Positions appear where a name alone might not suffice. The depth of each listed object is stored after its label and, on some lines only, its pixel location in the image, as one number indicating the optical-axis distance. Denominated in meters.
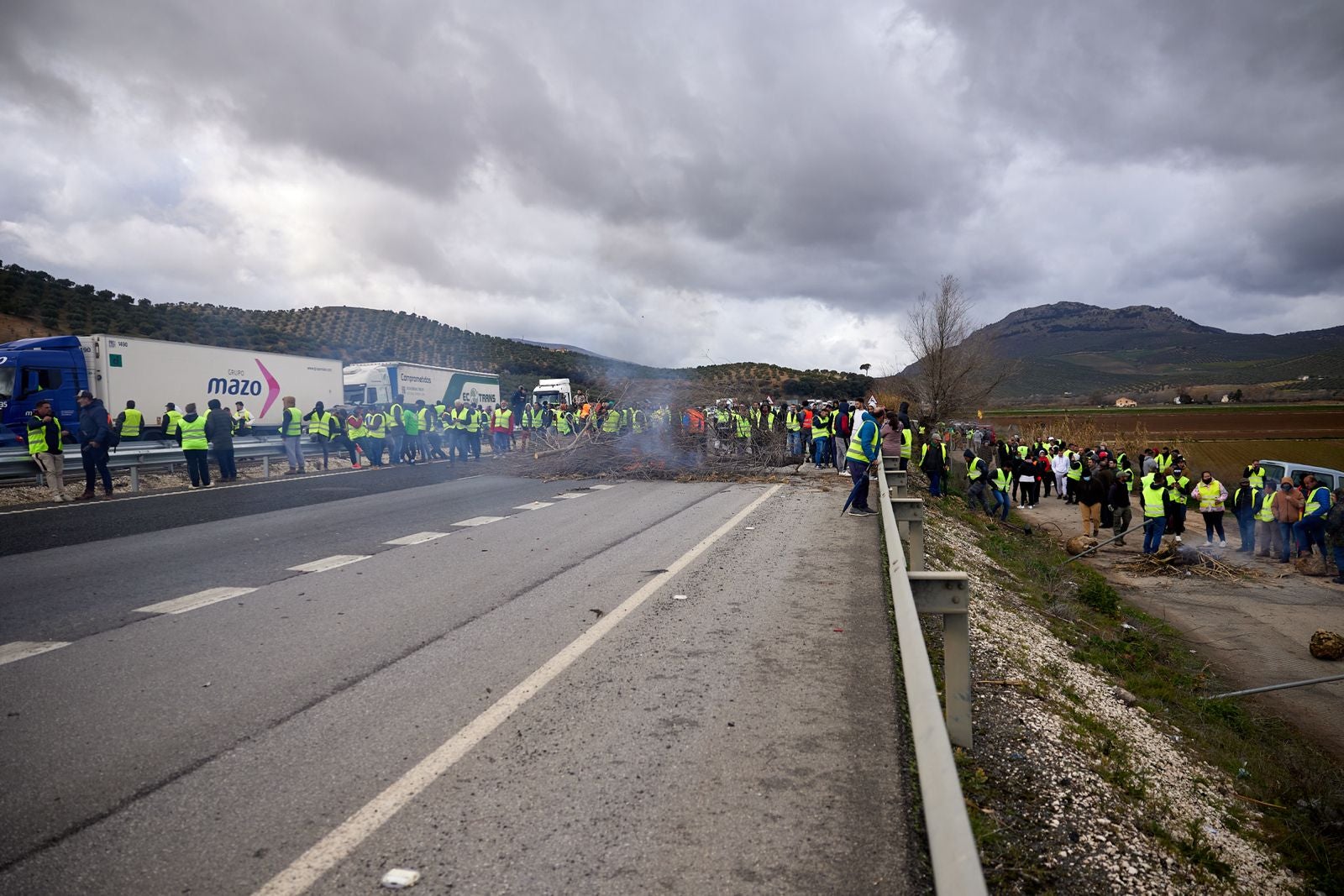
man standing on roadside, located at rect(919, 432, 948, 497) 18.09
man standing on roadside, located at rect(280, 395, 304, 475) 18.20
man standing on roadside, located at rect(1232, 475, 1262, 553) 16.72
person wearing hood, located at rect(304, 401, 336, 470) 19.31
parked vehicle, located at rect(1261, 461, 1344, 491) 17.00
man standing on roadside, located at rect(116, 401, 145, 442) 16.20
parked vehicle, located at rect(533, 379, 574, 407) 37.15
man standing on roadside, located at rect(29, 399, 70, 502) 12.51
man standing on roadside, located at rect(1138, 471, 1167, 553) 14.80
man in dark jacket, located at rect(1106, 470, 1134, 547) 17.16
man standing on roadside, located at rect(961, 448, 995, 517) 19.06
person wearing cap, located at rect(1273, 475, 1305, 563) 15.22
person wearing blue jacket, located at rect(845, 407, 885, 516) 10.34
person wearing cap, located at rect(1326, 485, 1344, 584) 13.53
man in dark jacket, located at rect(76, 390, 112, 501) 12.98
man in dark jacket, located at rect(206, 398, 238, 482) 15.64
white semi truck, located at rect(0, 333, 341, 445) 17.44
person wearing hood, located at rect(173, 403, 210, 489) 14.46
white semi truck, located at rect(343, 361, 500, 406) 30.06
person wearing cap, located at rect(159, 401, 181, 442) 16.78
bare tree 51.28
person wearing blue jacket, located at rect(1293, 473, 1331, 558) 14.59
